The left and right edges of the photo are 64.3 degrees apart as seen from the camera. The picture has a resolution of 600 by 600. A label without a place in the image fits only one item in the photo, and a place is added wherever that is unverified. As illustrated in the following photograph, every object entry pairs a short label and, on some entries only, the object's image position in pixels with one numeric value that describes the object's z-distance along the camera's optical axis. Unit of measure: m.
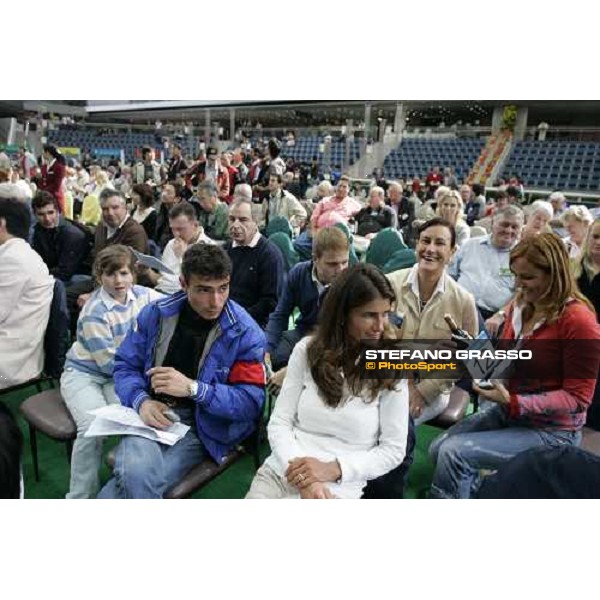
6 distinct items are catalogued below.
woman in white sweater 1.32
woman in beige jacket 1.38
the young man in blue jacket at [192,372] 1.48
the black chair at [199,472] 1.50
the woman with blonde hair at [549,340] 1.32
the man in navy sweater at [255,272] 2.09
